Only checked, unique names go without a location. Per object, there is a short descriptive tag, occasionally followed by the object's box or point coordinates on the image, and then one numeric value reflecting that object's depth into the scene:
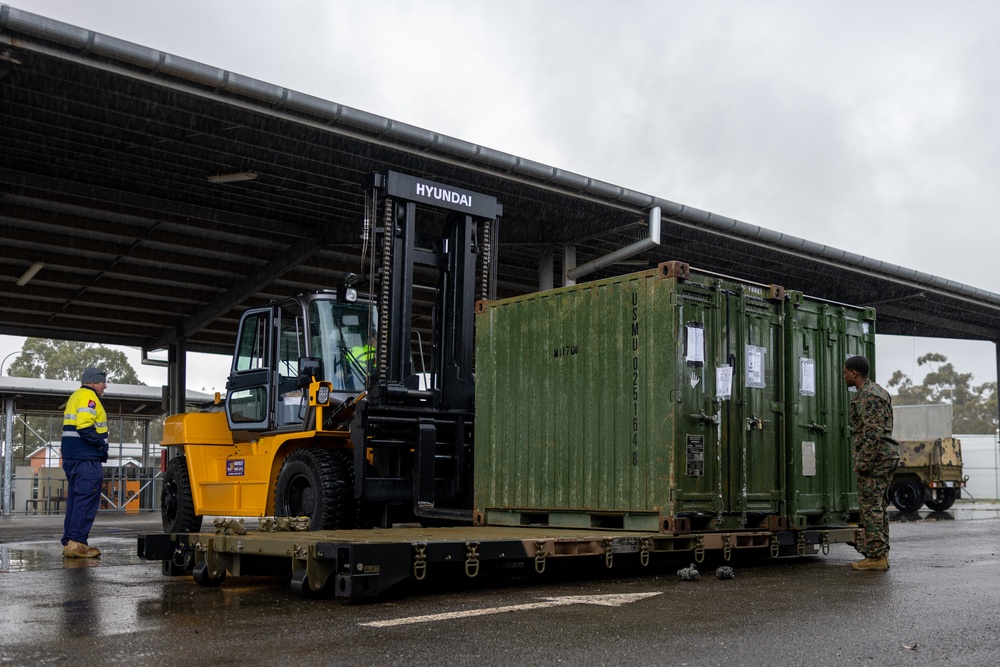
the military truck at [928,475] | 26.23
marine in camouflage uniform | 9.01
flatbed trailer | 6.51
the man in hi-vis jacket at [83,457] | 10.66
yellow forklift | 10.06
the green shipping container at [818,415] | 9.90
